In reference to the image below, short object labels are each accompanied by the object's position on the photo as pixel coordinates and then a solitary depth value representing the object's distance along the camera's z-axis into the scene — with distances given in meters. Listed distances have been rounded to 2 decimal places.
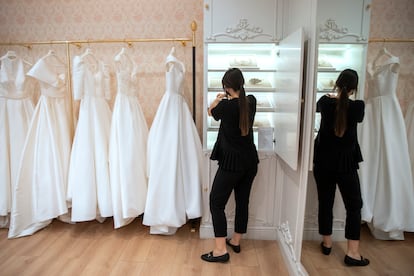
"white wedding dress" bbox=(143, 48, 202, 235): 2.31
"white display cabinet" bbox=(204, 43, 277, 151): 2.35
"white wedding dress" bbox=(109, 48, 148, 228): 2.37
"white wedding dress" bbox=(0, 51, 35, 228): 2.45
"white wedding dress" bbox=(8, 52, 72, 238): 2.43
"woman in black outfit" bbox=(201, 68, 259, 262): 1.90
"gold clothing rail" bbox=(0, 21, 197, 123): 2.38
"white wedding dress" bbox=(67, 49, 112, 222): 2.38
